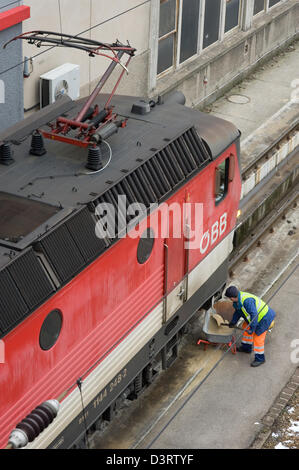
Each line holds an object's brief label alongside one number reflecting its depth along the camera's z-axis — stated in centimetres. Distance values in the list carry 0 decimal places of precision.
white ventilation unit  1712
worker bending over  1330
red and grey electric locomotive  936
